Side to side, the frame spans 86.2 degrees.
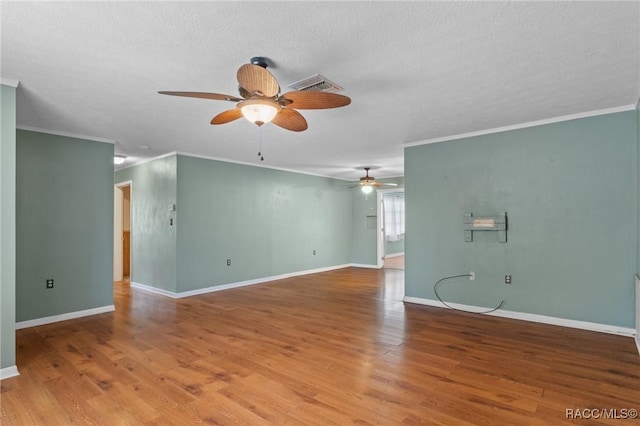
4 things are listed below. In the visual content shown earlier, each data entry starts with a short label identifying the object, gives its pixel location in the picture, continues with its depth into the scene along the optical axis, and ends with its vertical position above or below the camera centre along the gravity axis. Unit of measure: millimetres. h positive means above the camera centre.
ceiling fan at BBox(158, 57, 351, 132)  2154 +809
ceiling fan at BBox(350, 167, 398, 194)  7484 +686
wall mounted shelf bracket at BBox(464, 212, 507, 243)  4387 -152
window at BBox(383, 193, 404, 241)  10836 -103
